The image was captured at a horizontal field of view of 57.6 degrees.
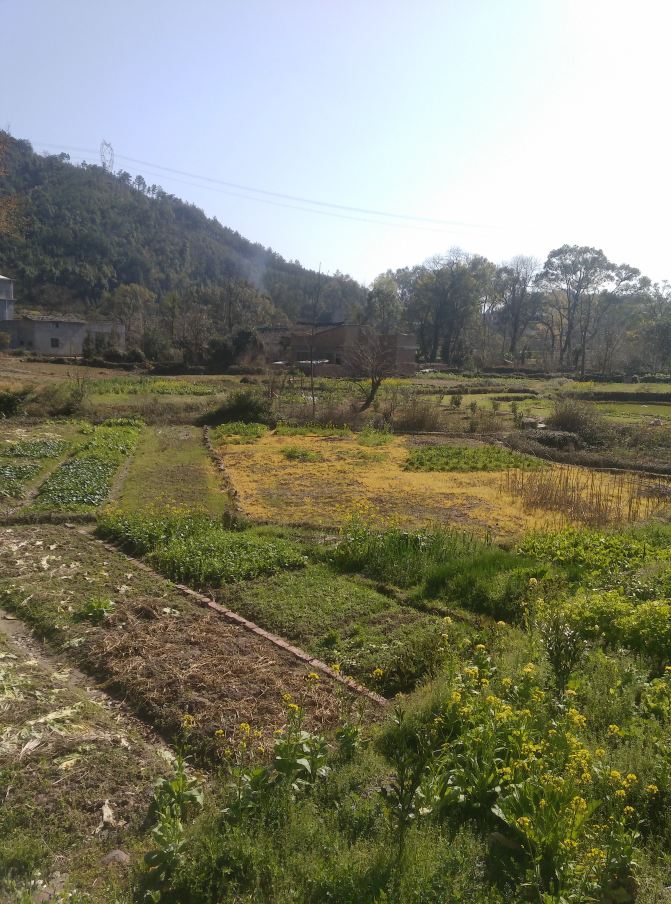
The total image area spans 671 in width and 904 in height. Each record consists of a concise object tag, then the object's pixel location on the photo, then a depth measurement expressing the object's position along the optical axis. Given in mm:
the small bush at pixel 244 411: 24719
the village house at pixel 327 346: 46875
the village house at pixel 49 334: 57406
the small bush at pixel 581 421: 22698
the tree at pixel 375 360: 29009
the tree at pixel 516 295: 73562
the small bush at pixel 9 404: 22906
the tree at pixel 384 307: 71250
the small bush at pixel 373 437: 21375
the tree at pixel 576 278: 65875
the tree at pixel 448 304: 66438
